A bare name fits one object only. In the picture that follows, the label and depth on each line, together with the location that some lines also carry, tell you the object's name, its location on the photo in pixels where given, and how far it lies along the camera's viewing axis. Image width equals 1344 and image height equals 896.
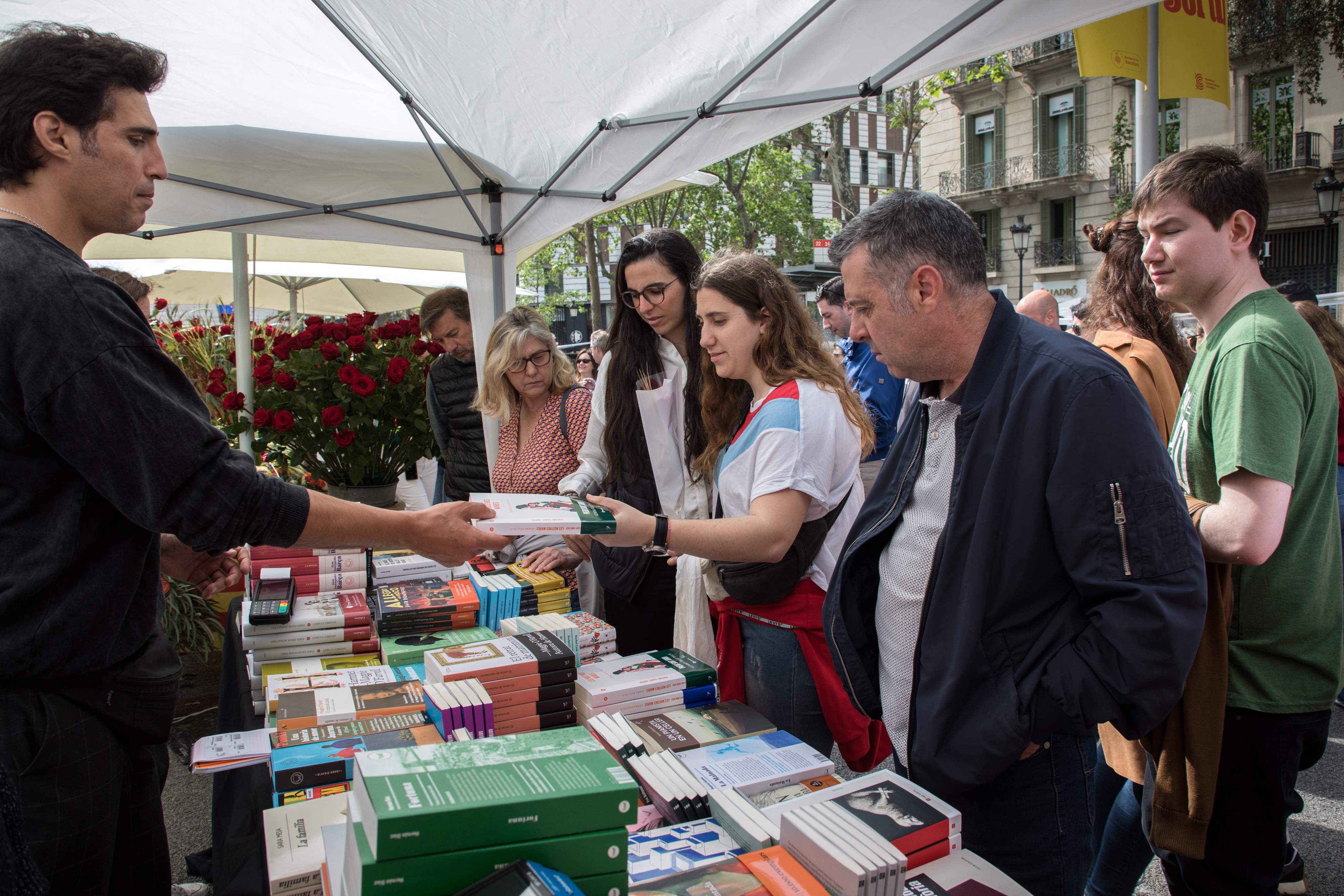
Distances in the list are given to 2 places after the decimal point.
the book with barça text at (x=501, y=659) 2.10
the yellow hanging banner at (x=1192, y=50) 5.41
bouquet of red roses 3.99
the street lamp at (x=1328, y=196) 14.00
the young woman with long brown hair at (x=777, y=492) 2.20
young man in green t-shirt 1.76
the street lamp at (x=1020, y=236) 24.62
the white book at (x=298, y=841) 1.50
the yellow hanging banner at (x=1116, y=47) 5.18
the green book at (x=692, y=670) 2.25
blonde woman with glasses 3.67
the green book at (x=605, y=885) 1.21
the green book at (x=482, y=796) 1.10
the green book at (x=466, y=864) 1.10
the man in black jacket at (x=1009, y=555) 1.40
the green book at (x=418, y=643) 2.51
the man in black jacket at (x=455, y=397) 4.52
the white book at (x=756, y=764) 1.76
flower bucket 4.11
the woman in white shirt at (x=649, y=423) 3.00
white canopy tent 2.99
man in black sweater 1.48
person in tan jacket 2.36
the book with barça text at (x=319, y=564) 2.97
